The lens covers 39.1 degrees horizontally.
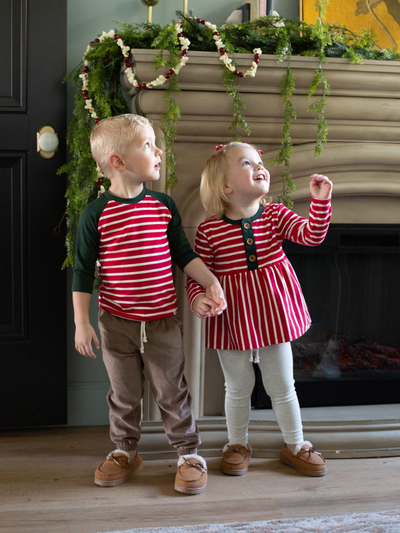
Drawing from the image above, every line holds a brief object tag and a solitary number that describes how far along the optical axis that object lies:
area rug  1.30
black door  1.87
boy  1.51
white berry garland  1.60
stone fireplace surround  1.67
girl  1.58
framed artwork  2.05
